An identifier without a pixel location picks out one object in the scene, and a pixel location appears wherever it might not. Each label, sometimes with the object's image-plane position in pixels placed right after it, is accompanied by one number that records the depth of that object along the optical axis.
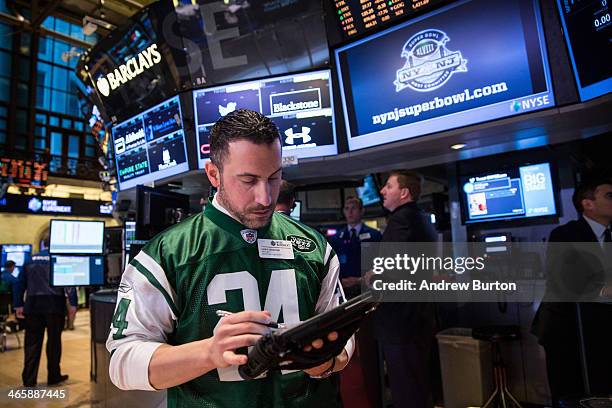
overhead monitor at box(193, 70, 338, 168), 3.66
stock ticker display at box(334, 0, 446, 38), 3.08
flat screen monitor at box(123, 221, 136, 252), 3.75
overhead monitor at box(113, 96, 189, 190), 4.40
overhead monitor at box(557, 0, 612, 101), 2.40
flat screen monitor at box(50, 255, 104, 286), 4.36
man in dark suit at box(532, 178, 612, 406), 2.81
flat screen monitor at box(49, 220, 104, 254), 4.30
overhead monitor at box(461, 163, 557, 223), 3.78
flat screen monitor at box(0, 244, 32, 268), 10.80
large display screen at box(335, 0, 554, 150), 2.74
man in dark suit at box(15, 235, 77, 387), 5.26
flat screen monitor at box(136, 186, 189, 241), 3.23
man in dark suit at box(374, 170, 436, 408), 2.81
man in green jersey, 0.98
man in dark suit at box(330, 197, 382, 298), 4.36
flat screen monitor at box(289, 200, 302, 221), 4.89
